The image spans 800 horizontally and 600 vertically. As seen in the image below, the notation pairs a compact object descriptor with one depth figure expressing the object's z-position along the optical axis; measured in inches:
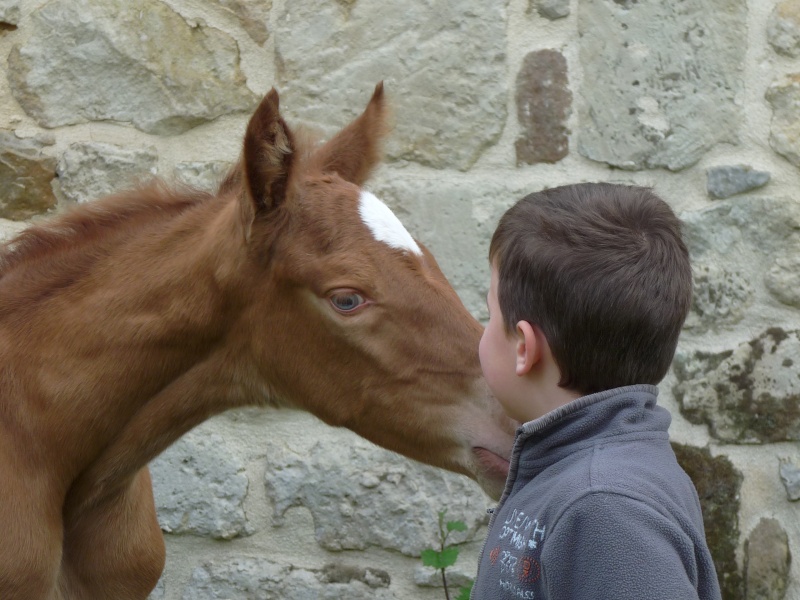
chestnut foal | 80.1
